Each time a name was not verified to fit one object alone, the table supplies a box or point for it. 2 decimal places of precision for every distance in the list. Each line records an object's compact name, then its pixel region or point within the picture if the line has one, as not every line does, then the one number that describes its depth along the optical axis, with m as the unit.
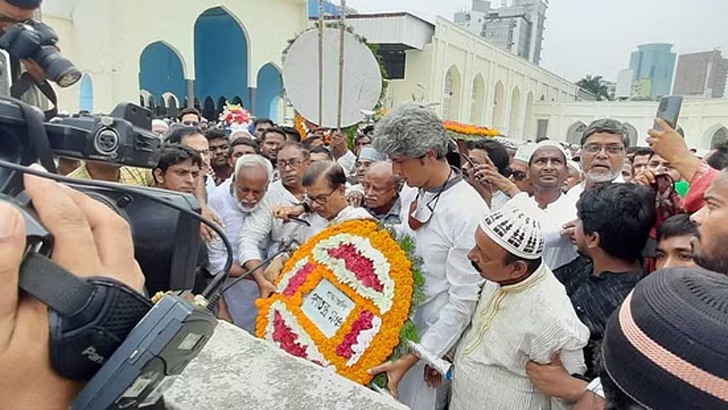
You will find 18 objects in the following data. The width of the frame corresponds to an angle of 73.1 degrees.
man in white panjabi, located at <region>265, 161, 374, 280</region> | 2.66
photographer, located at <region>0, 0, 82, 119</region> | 1.56
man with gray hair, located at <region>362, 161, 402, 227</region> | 2.99
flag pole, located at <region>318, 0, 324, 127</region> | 4.61
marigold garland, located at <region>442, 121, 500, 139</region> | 7.87
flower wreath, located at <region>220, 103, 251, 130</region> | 8.25
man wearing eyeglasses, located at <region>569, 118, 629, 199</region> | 3.24
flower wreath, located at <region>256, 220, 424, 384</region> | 2.08
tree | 77.10
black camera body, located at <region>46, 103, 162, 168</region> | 0.94
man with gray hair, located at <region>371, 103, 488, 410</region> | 2.07
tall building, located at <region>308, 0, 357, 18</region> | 21.08
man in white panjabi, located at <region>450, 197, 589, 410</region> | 1.73
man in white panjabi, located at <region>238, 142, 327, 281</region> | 2.86
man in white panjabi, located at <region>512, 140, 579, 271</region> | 2.98
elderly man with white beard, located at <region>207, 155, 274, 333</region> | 3.08
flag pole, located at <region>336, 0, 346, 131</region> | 4.50
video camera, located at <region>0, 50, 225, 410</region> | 0.65
